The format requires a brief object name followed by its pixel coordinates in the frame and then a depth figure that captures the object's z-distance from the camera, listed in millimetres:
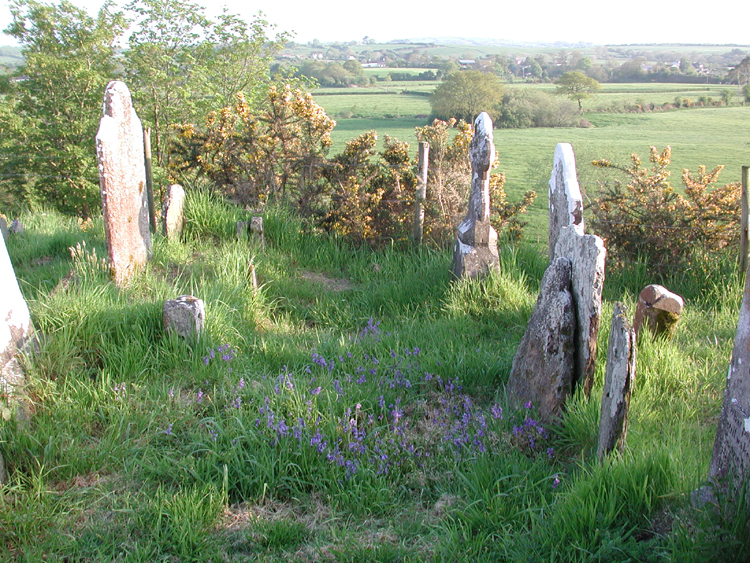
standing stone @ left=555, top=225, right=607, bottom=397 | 3719
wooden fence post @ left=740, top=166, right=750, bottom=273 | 6348
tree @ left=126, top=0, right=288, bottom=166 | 19672
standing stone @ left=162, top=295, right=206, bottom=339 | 4656
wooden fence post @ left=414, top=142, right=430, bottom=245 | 8141
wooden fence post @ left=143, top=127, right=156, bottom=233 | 8172
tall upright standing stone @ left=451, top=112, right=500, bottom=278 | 6320
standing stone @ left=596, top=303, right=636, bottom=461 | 3020
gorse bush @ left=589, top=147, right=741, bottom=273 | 7020
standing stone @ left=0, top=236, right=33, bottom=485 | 3707
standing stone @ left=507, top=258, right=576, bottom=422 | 3854
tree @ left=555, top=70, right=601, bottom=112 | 55938
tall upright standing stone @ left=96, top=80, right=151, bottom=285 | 6047
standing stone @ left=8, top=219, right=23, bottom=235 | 8086
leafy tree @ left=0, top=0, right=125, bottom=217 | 16828
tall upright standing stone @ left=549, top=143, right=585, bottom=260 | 5137
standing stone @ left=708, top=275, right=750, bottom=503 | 2455
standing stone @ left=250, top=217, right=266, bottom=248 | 7270
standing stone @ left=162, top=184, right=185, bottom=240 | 7316
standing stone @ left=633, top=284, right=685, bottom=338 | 4738
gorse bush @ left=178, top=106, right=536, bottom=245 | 8609
